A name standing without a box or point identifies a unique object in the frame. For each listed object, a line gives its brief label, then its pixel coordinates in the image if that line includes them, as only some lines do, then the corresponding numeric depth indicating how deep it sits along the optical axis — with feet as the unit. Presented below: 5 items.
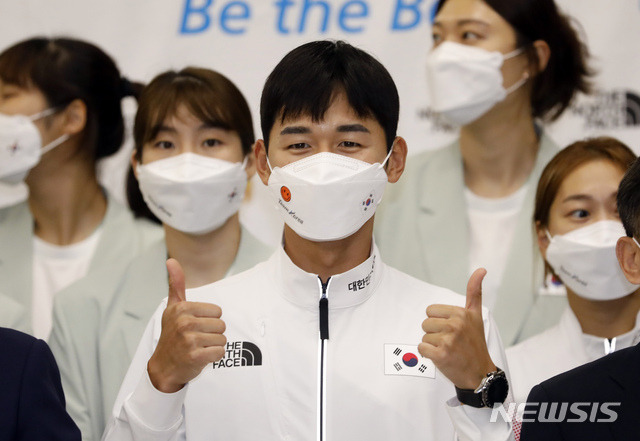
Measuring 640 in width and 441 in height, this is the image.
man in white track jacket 13.78
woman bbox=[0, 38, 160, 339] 23.89
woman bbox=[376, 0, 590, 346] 22.80
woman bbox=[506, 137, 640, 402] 19.31
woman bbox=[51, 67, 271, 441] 20.65
